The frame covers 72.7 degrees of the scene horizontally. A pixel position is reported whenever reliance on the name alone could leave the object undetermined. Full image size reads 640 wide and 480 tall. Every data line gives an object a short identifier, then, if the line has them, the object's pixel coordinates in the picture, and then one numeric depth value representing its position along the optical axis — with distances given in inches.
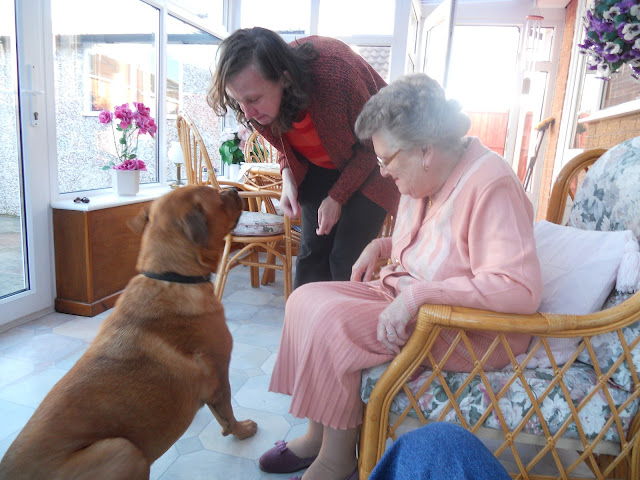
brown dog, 35.9
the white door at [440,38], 163.2
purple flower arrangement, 51.6
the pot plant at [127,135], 110.6
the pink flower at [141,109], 112.6
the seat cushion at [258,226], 102.0
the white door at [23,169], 88.4
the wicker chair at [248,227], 100.2
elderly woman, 37.0
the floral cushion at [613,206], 37.5
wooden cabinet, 96.9
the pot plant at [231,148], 152.2
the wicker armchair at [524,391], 35.1
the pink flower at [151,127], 114.9
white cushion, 40.9
